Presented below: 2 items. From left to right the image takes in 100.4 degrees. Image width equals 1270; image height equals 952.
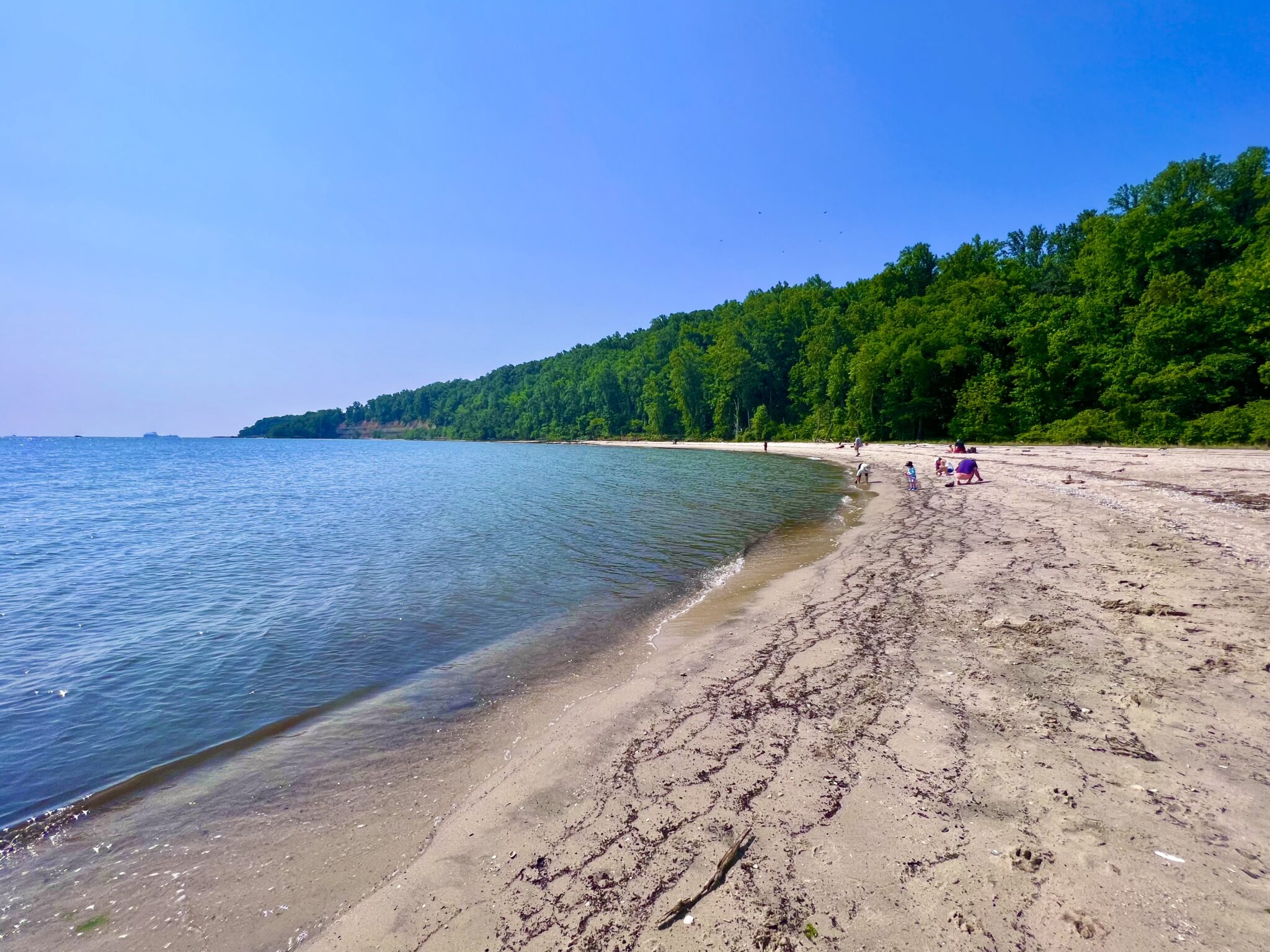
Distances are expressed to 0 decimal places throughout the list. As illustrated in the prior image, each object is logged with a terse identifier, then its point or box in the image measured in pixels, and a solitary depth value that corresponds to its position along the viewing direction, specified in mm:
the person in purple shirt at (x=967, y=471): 26844
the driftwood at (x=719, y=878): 3426
